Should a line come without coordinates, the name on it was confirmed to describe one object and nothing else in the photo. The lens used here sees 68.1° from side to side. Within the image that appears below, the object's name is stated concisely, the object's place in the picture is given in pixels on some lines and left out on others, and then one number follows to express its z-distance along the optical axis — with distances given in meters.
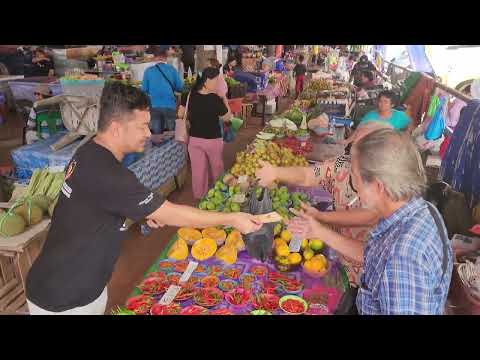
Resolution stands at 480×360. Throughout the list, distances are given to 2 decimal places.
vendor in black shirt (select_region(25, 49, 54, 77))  9.87
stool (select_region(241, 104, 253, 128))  9.30
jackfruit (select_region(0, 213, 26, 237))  2.89
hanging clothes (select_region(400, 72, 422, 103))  5.08
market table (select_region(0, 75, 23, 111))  8.95
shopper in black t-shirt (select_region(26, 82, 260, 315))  1.65
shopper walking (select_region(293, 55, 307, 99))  12.64
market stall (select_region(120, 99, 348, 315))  1.97
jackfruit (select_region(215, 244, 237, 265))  2.33
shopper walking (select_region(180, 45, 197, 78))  10.87
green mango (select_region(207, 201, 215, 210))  2.81
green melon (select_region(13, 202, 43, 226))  3.06
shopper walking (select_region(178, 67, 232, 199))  4.36
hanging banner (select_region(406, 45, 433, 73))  5.62
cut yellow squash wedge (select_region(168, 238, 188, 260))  2.38
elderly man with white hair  1.25
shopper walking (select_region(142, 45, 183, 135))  5.37
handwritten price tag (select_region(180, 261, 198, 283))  2.18
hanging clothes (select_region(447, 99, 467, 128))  4.07
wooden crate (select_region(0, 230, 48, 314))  3.01
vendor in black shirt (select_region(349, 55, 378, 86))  8.35
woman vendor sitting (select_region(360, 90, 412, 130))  4.43
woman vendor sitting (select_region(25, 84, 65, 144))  4.81
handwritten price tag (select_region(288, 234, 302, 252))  2.34
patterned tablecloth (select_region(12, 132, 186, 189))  4.22
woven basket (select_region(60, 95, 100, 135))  4.39
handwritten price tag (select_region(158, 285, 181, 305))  1.98
